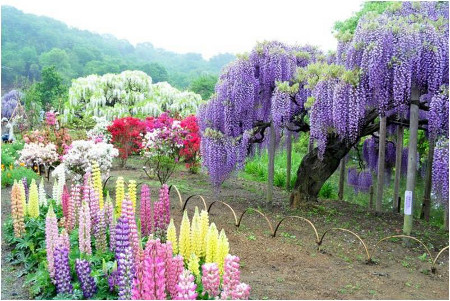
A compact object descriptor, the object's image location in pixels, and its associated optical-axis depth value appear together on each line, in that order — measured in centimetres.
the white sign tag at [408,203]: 547
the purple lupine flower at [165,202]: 475
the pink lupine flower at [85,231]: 396
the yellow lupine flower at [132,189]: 465
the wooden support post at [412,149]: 555
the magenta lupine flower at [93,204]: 450
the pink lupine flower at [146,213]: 464
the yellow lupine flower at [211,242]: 369
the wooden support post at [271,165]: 781
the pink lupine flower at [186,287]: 256
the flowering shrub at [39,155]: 916
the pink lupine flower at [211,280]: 305
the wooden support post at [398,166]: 718
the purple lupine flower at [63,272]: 350
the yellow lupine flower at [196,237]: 390
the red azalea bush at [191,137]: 1013
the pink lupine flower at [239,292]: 280
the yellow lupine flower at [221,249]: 355
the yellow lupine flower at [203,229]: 397
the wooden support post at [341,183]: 892
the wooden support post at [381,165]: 707
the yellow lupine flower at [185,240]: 390
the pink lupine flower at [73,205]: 486
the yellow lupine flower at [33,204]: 535
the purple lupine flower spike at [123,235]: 346
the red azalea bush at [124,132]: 1125
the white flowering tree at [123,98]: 2000
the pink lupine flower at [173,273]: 314
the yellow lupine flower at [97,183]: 529
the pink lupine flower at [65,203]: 517
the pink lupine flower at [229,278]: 285
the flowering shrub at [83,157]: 748
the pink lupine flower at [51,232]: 376
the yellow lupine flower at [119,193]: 486
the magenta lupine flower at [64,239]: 369
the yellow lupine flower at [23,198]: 521
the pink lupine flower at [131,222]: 346
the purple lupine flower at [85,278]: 346
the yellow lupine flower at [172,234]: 377
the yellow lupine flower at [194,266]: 337
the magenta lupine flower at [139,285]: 264
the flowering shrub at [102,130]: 1348
